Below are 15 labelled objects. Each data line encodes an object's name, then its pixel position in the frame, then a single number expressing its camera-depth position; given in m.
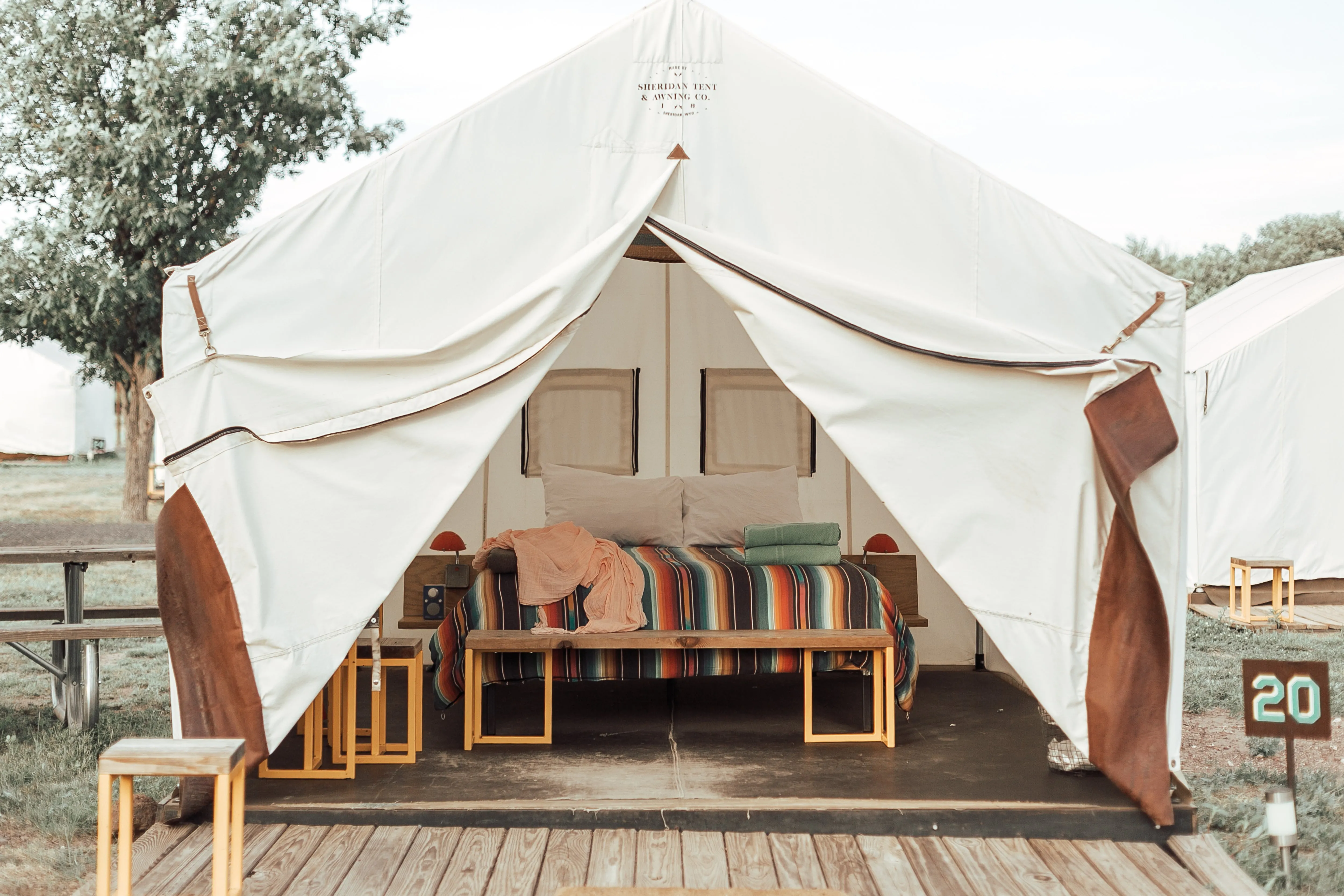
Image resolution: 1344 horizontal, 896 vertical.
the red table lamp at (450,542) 5.51
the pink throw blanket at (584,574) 4.21
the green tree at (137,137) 10.24
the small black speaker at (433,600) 5.50
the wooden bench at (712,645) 4.02
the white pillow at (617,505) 5.32
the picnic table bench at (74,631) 4.25
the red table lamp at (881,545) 5.36
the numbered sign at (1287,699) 3.06
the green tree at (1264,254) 19.91
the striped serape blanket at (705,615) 4.20
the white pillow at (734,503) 5.40
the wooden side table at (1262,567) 7.25
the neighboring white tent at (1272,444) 7.73
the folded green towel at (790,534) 4.55
